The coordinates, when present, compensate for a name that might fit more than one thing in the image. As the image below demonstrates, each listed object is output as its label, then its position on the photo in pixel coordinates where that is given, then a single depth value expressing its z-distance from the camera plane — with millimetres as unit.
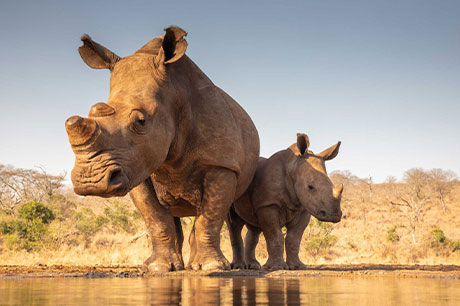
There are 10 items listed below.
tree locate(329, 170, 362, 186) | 54688
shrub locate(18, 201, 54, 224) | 15750
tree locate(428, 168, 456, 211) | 42022
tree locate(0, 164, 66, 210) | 30312
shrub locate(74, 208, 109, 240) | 18797
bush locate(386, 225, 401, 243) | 19672
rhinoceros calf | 7754
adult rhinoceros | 4797
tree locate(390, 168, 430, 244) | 29359
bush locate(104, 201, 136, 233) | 21766
